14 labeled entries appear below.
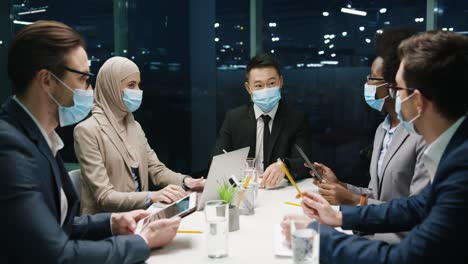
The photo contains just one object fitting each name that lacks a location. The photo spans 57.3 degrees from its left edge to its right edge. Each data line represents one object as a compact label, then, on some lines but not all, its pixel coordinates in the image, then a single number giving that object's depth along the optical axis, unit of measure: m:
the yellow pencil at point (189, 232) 1.65
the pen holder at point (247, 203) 1.88
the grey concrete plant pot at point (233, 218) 1.66
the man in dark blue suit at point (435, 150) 1.10
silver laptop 1.85
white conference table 1.39
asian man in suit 2.99
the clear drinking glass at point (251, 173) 2.04
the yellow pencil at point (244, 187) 1.78
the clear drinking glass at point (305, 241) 1.25
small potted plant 1.67
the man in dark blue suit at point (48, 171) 1.18
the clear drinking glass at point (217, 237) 1.40
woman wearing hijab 2.22
